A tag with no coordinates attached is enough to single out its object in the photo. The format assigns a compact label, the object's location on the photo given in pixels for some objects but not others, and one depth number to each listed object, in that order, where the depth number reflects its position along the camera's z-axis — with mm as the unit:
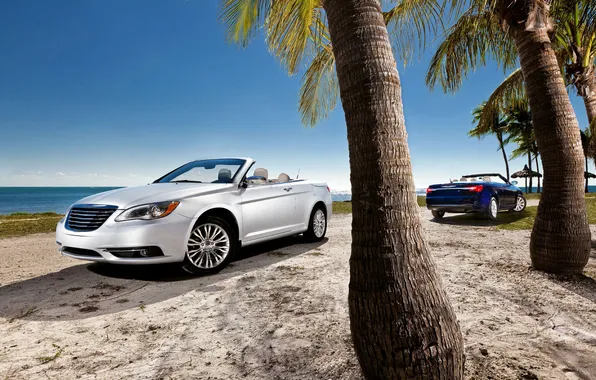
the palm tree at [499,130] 33625
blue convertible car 9773
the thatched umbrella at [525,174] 39219
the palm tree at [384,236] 1823
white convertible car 4082
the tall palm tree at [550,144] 4039
